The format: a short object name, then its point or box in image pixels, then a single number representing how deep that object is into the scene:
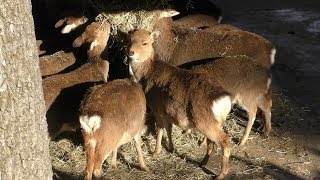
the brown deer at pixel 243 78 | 6.43
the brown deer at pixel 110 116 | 5.27
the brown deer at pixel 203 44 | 7.38
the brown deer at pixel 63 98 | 6.18
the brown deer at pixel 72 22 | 8.12
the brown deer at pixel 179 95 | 5.62
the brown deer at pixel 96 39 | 7.40
